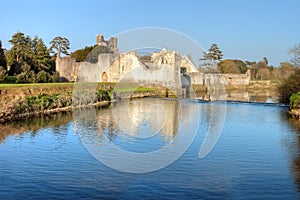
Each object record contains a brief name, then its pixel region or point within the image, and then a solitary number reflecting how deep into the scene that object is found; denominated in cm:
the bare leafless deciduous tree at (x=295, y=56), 3588
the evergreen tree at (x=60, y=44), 6994
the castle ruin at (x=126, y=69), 4984
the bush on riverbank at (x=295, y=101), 2829
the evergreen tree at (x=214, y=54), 9638
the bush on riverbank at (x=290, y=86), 3419
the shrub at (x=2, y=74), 3416
